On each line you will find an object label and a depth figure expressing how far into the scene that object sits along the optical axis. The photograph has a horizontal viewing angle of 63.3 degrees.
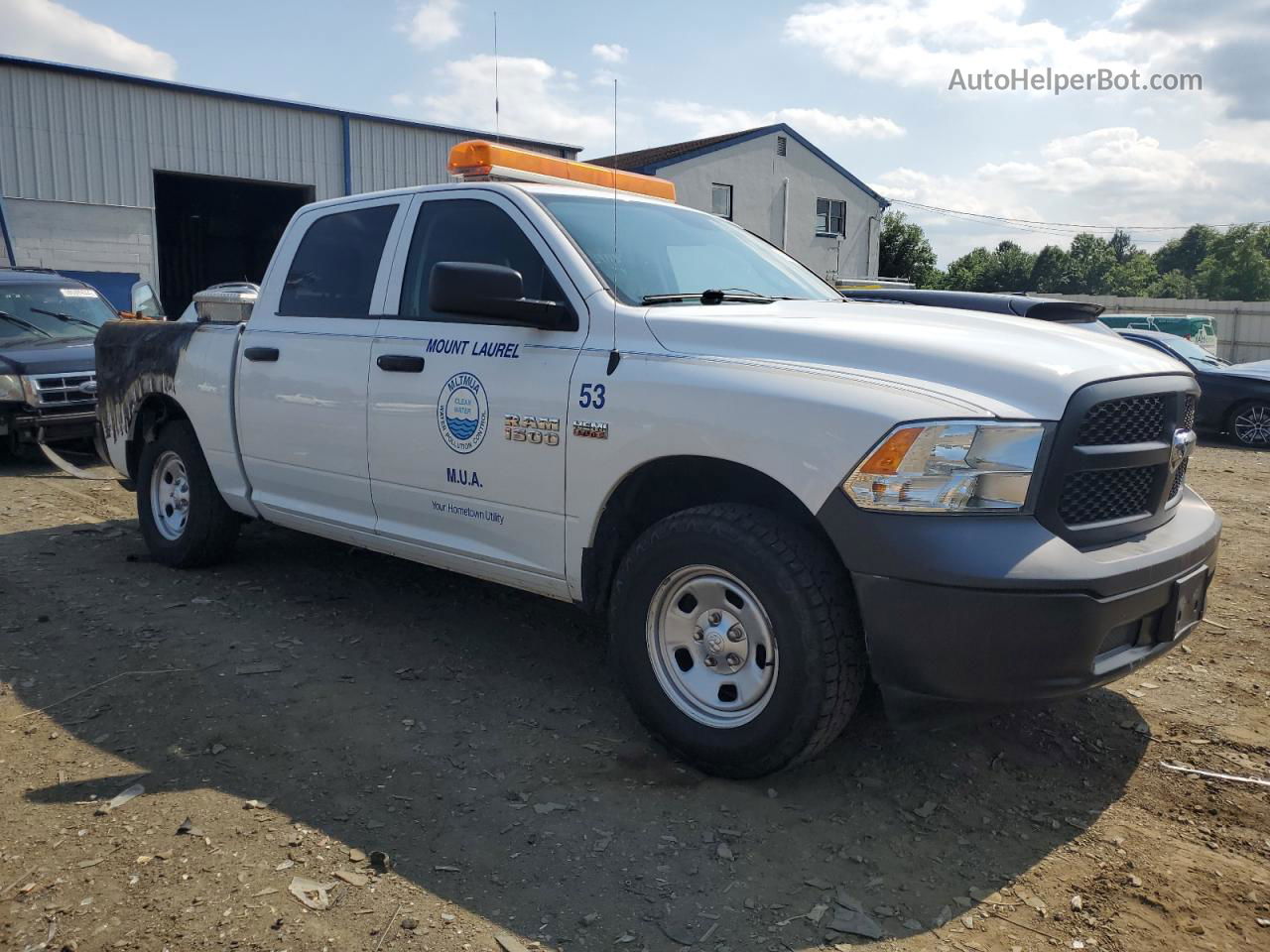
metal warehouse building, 18.94
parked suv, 9.29
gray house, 31.14
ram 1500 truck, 2.88
